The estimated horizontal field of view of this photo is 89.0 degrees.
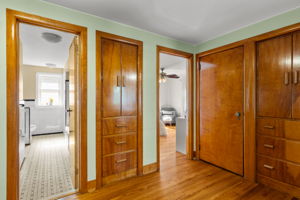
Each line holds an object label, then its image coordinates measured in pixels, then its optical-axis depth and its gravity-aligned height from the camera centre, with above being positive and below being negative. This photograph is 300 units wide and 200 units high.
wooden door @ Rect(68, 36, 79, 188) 2.09 -0.16
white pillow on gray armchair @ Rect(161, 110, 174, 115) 7.58 -0.64
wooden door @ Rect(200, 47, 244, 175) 2.45 -0.17
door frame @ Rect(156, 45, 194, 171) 3.10 -0.08
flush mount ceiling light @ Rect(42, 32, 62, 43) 2.62 +1.12
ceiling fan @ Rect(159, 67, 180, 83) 5.35 +0.81
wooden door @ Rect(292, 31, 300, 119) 1.87 +0.27
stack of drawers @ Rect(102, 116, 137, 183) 2.18 -0.72
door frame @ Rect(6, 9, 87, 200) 1.57 +0.12
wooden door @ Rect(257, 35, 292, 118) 1.96 +0.30
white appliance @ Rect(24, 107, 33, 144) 3.85 -0.74
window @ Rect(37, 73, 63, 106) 5.45 +0.39
